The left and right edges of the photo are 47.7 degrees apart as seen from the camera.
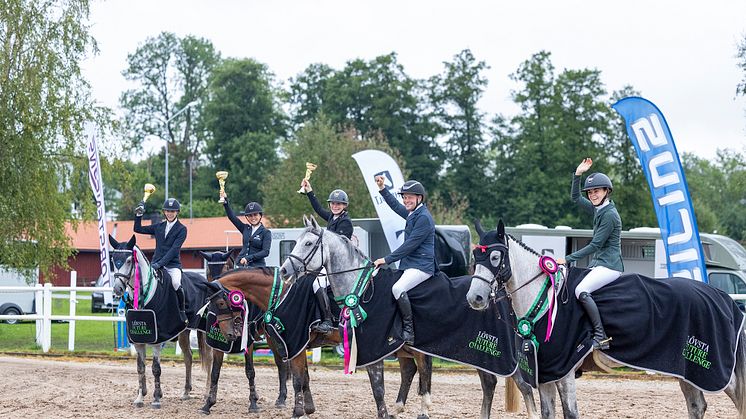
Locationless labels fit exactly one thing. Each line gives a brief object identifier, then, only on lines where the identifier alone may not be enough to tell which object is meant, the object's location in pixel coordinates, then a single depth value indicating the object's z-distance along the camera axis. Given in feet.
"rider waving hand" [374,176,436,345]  30.71
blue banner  42.48
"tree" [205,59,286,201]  194.49
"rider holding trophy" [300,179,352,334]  32.76
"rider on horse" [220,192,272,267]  38.09
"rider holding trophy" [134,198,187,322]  37.91
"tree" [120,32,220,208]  215.31
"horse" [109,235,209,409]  35.96
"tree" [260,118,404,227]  114.83
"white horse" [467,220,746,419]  25.34
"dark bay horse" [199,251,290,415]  35.24
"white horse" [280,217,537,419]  30.17
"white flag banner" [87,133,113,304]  55.42
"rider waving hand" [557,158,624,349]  26.16
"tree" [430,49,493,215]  162.50
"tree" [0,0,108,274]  68.28
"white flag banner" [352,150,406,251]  58.03
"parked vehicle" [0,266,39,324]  89.86
